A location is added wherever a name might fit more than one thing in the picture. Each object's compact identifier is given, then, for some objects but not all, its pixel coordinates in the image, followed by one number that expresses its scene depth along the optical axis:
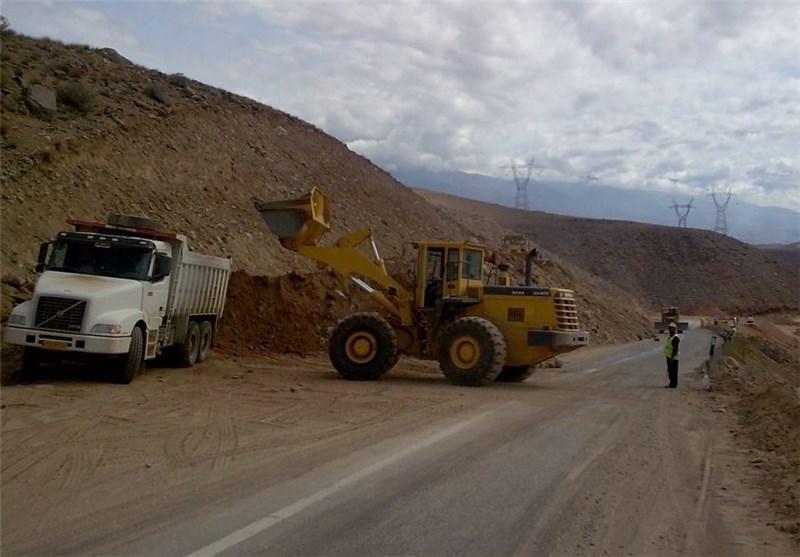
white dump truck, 13.15
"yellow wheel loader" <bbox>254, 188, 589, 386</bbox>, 16.89
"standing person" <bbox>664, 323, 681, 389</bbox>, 18.77
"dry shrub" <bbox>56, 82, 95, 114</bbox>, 28.98
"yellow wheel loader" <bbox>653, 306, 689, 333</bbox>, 57.80
